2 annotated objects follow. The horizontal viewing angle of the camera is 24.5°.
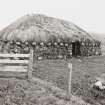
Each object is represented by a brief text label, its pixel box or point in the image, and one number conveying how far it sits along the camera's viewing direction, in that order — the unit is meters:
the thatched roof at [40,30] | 23.08
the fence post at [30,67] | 11.82
